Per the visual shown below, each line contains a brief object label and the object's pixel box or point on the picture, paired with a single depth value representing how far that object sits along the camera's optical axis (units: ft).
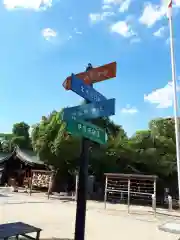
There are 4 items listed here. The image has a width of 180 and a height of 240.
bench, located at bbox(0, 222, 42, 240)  17.52
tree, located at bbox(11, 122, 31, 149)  134.00
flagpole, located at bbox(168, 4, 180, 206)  32.93
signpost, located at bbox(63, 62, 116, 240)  16.84
